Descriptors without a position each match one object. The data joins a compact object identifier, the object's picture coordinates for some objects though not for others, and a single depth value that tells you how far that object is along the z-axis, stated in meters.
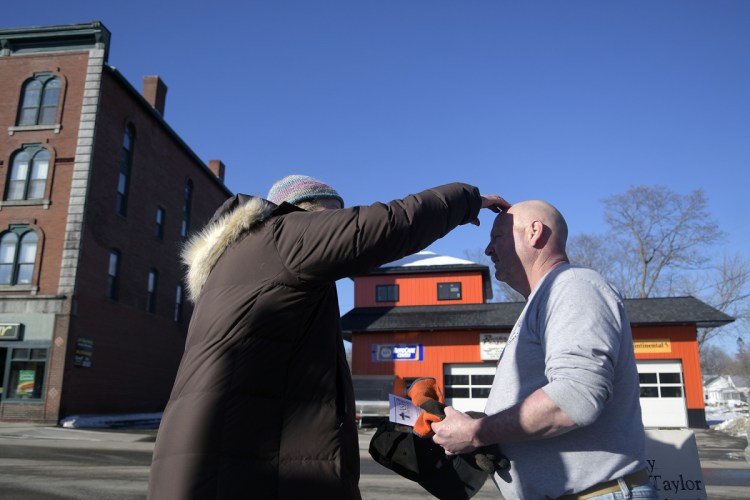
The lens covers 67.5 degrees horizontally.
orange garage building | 24.95
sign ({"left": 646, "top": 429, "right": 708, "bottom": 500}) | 2.71
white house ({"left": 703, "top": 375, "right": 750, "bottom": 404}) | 98.56
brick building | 21.62
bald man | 1.89
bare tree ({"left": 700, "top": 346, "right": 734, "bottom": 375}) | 91.19
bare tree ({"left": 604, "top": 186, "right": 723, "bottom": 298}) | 40.72
